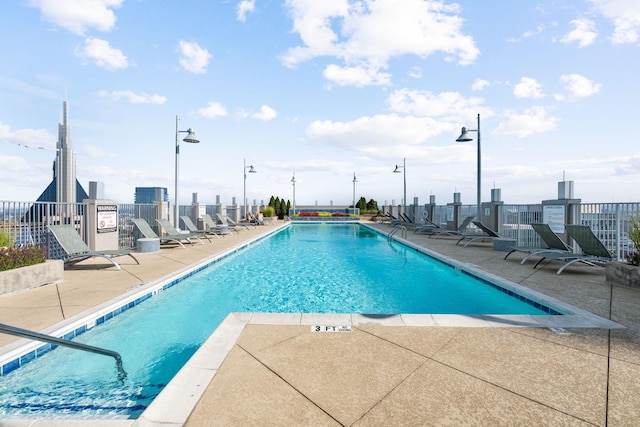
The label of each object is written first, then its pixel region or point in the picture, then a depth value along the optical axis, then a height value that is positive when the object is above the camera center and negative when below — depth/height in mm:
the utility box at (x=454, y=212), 16747 -133
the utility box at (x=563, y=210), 9156 +20
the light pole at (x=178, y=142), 12156 +2647
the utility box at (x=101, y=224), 8695 -506
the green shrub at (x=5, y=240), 5617 -625
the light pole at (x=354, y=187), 34738 +2614
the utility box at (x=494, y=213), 12805 -120
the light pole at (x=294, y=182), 32959 +2897
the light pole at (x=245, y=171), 24531 +3008
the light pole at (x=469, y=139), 12244 +2844
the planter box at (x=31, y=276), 4855 -1191
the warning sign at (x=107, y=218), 8883 -333
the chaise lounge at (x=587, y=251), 6492 -878
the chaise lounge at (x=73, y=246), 6660 -877
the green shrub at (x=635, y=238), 5415 -487
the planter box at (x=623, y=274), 5305 -1143
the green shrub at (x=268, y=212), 29981 -365
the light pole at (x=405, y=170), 25141 +3240
